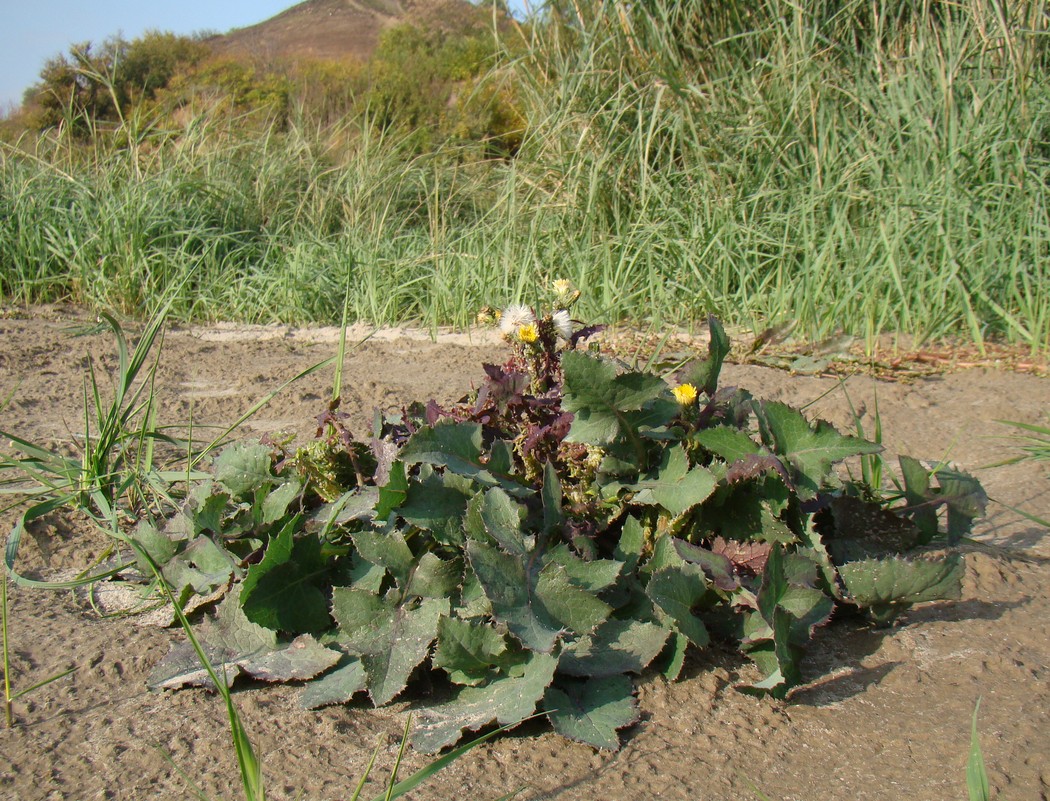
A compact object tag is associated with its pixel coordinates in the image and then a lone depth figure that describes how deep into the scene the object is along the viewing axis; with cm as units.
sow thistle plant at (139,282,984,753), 130
